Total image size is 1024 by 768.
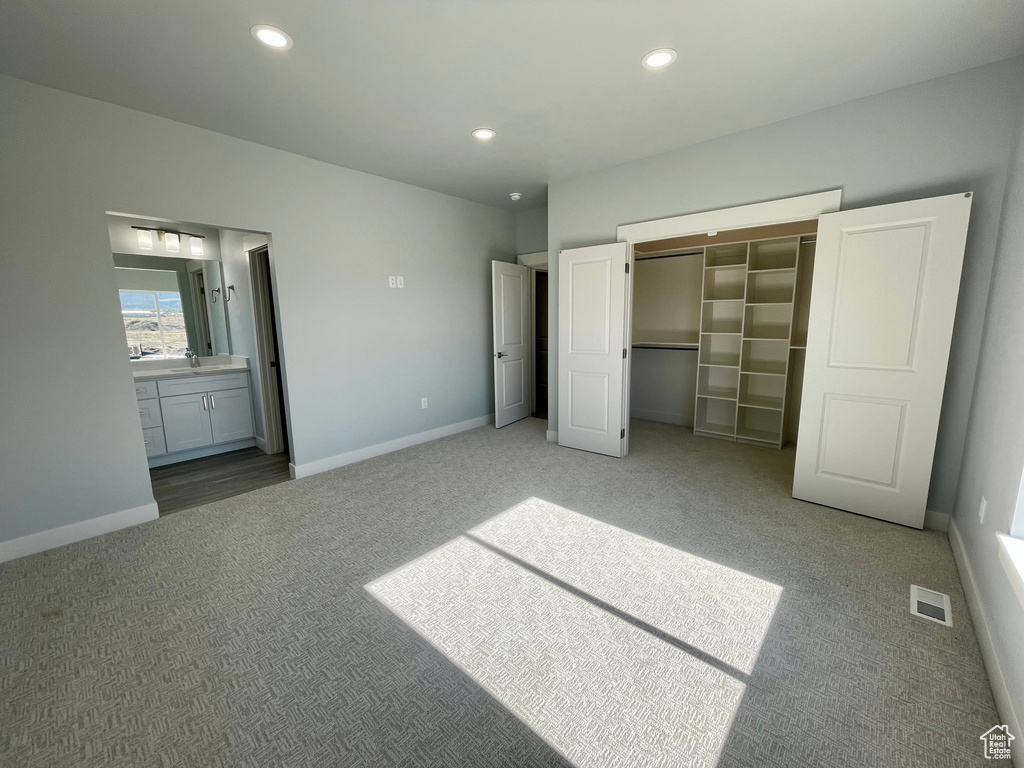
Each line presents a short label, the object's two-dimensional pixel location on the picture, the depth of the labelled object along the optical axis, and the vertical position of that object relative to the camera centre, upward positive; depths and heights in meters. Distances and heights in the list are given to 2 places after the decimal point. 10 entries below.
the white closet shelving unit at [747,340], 4.22 -0.24
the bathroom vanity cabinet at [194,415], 3.73 -0.87
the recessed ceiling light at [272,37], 1.85 +1.34
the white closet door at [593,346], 3.71 -0.25
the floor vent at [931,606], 1.79 -1.32
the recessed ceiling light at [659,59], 2.07 +1.35
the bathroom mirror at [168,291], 3.76 +0.35
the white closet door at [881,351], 2.31 -0.22
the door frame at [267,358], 3.93 -0.33
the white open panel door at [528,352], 5.06 -0.41
